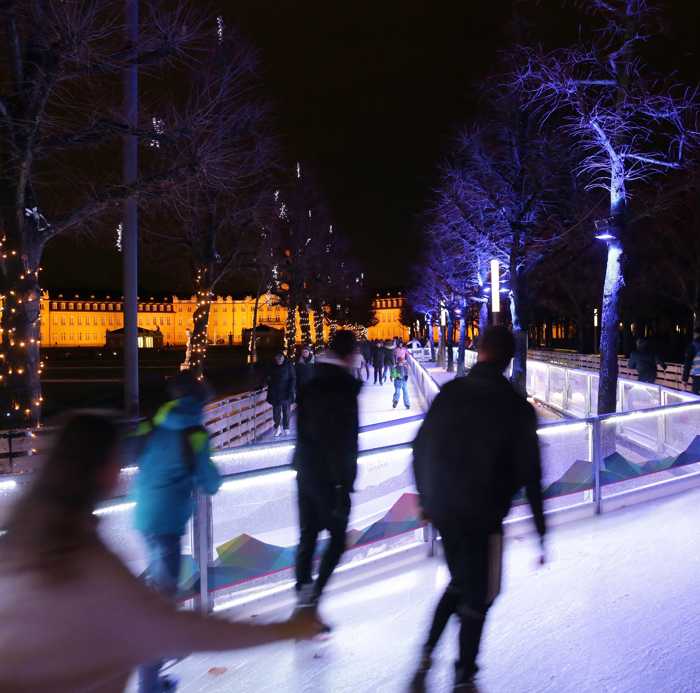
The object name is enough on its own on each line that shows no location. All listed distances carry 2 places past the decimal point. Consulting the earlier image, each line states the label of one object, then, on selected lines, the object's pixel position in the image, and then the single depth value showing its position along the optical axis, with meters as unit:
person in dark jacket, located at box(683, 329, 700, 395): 14.12
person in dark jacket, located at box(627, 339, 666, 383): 16.33
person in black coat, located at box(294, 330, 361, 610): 4.37
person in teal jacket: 3.78
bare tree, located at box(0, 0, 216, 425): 10.00
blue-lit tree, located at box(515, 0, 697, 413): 12.40
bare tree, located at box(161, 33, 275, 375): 12.28
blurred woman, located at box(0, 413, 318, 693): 1.82
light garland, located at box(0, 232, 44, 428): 11.24
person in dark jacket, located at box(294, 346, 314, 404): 16.56
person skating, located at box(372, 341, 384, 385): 32.38
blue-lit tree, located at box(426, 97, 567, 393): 21.91
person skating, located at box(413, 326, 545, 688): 3.31
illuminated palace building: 134.62
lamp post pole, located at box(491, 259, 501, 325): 13.33
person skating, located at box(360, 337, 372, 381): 40.38
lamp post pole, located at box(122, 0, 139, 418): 11.05
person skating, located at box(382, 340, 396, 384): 26.22
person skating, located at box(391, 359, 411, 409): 20.61
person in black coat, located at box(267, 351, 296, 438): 15.48
